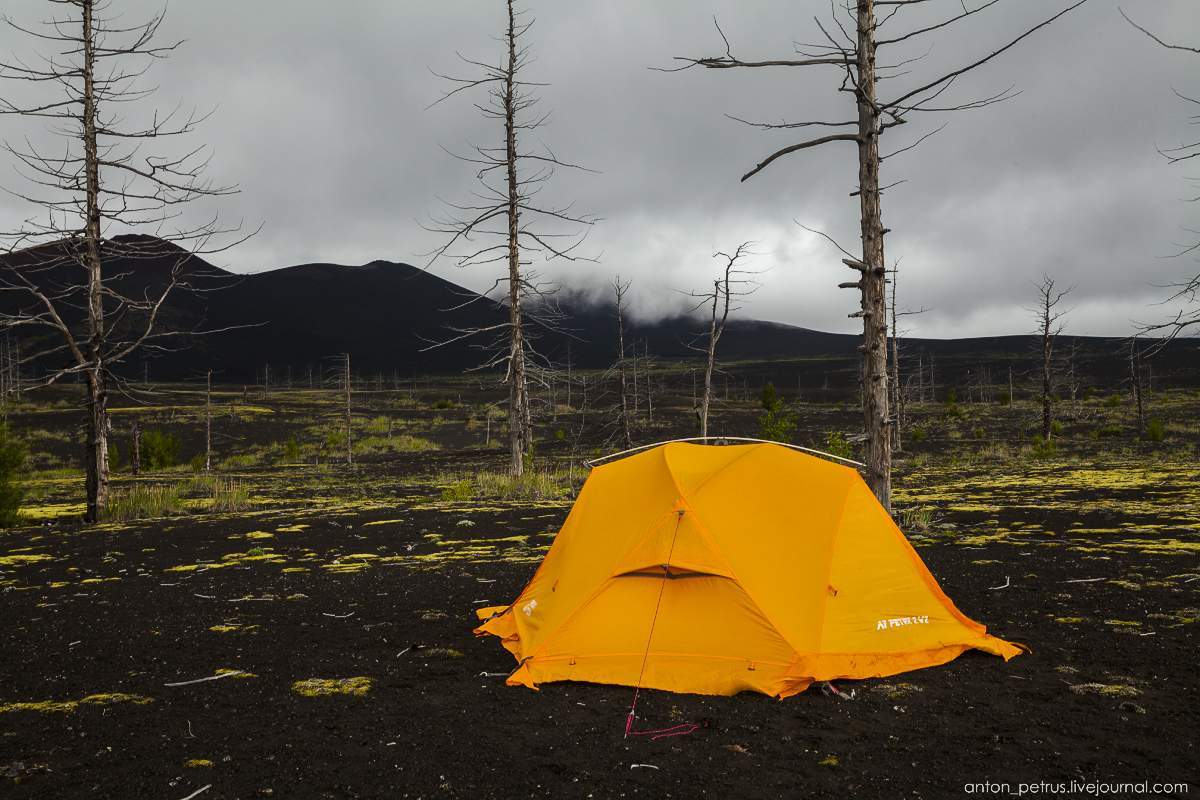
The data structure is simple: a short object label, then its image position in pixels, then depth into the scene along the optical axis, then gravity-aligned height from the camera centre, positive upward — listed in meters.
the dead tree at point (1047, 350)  32.93 +1.84
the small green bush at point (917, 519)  12.73 -2.53
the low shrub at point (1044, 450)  28.34 -2.60
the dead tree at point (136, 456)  35.44 -3.14
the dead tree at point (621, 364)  30.50 +1.20
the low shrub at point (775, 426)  21.95 -1.20
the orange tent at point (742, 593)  5.71 -1.78
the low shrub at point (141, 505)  16.92 -2.78
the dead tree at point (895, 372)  31.84 +0.75
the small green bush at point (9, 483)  15.85 -2.01
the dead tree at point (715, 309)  25.40 +3.05
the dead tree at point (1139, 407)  39.25 -1.21
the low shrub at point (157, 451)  37.72 -3.07
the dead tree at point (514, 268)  21.62 +3.92
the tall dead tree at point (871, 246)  8.97 +1.89
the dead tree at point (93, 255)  14.41 +2.96
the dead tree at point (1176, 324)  8.48 +0.76
